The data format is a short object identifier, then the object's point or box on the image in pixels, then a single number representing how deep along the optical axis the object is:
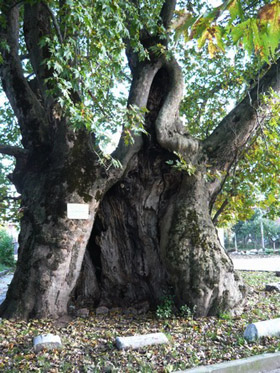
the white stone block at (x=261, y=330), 4.04
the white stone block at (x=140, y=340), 3.74
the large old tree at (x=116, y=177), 4.91
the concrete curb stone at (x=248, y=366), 3.30
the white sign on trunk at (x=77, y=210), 5.08
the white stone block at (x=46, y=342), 3.64
